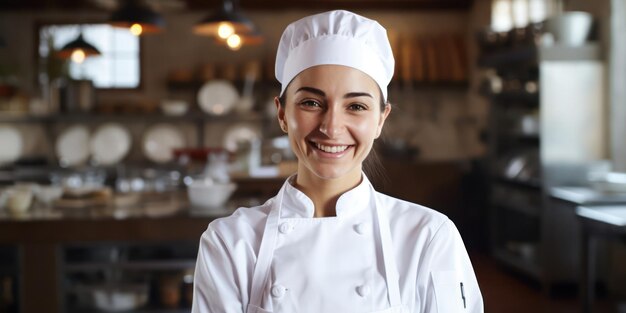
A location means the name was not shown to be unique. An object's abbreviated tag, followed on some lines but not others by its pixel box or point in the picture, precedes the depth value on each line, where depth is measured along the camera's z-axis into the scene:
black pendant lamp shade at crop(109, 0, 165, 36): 4.13
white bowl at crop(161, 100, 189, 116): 7.28
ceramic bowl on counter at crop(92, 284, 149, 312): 2.98
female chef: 1.32
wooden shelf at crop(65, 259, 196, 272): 2.95
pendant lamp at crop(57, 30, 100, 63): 4.59
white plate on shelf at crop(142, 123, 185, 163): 7.65
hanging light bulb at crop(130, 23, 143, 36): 4.18
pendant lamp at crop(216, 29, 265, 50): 5.00
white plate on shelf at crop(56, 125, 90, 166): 7.64
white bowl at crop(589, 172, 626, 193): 4.49
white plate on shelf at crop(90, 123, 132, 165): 7.59
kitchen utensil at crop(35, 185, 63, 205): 3.59
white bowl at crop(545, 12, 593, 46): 5.22
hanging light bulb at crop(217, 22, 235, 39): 4.46
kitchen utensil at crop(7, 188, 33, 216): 3.26
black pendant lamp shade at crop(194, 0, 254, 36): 4.43
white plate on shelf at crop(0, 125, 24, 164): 7.66
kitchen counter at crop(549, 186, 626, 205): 4.29
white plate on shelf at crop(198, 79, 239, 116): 7.64
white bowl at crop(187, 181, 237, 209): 3.24
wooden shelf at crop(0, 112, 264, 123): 7.34
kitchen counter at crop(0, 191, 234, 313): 2.92
